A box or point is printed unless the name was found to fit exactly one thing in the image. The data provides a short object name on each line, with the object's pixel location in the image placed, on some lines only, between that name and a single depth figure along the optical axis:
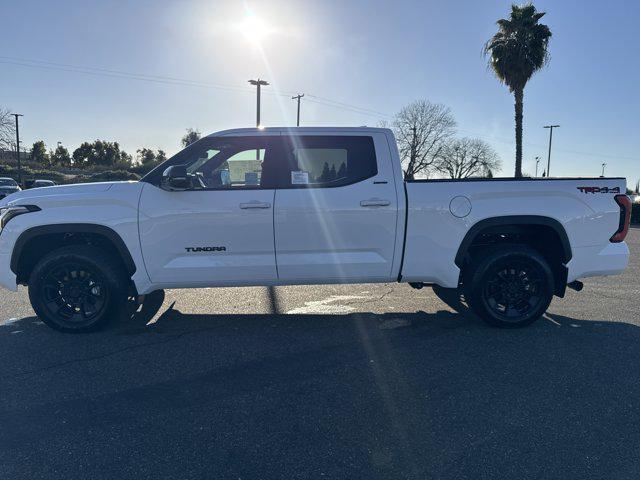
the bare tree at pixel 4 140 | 46.06
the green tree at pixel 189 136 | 52.63
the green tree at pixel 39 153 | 70.69
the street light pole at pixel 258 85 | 29.38
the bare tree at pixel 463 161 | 46.00
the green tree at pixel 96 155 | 79.56
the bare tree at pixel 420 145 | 42.75
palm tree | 22.31
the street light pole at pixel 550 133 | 50.95
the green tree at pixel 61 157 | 75.31
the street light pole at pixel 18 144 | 46.47
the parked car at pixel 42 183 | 32.89
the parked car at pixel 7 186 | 27.16
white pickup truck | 4.26
